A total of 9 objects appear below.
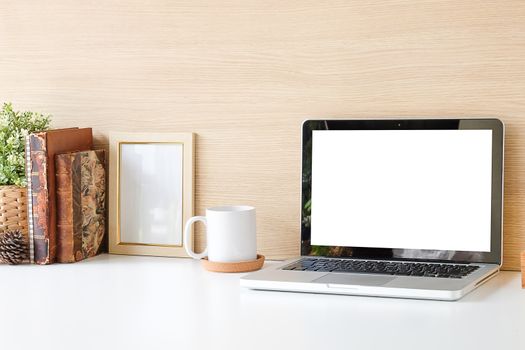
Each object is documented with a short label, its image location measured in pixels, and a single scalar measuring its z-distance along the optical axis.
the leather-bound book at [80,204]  1.90
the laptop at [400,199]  1.79
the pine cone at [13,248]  1.89
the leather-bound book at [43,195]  1.88
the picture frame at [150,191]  1.97
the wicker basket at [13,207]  1.92
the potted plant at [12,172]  1.92
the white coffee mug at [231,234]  1.84
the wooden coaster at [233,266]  1.83
